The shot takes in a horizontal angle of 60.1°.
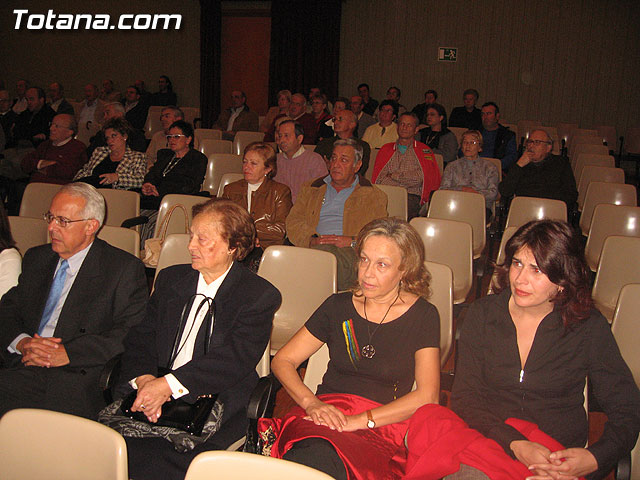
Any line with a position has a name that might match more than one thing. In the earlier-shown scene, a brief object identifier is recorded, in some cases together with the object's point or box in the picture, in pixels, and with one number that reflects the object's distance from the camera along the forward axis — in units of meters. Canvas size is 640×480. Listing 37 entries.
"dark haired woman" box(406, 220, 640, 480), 1.76
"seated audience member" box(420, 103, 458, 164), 6.88
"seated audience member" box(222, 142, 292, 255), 3.98
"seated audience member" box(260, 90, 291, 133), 8.30
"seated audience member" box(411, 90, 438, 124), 9.81
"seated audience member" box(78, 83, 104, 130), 9.84
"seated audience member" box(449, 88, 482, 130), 9.23
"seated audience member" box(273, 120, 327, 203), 4.85
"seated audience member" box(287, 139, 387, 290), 3.77
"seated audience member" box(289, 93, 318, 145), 7.61
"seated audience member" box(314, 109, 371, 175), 5.81
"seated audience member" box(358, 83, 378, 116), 10.35
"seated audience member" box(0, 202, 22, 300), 2.57
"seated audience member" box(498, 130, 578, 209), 5.04
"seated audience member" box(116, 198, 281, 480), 2.08
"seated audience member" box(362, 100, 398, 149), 7.05
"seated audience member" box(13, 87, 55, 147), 8.34
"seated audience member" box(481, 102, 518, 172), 6.88
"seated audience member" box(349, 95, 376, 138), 8.70
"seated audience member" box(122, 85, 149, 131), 10.45
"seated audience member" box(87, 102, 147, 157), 5.71
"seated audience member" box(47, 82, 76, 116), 9.73
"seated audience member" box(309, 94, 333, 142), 7.43
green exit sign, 10.69
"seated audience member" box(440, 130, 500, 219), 5.14
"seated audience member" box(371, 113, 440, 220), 5.32
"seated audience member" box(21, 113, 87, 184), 5.49
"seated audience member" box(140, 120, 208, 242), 4.91
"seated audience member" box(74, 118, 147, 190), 5.03
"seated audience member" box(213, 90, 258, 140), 8.81
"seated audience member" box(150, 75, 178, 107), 11.66
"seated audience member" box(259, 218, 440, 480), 1.90
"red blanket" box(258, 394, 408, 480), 1.82
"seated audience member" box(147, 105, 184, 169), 6.05
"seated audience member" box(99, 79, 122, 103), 11.34
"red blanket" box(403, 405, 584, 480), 1.72
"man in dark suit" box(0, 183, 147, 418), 2.28
